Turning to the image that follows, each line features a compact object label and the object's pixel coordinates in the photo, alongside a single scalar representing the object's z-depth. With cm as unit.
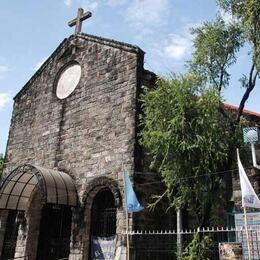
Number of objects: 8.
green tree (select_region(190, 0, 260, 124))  1116
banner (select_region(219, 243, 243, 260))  822
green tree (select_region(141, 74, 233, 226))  1005
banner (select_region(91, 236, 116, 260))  1098
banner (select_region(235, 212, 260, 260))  902
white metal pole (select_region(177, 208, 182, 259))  986
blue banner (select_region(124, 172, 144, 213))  979
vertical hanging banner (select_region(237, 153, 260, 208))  781
